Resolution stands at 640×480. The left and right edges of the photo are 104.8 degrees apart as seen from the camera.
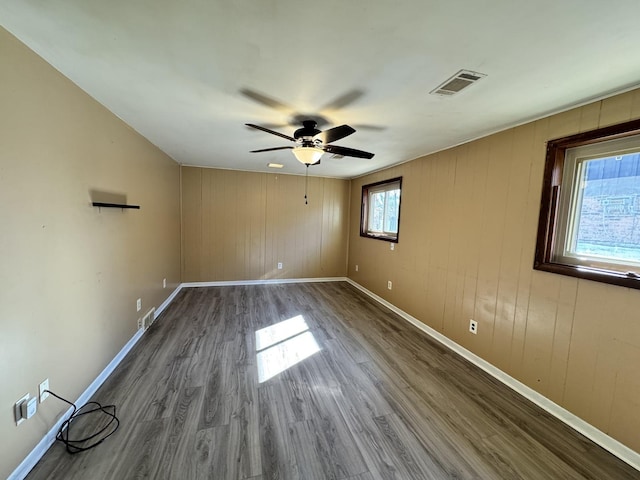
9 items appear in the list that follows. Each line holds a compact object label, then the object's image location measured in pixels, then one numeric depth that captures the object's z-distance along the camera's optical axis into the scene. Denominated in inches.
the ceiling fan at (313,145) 82.2
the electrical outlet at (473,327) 99.3
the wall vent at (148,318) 114.2
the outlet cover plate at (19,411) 50.1
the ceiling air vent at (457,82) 57.8
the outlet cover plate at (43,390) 56.6
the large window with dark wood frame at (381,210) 157.0
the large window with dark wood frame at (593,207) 62.0
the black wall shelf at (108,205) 75.8
